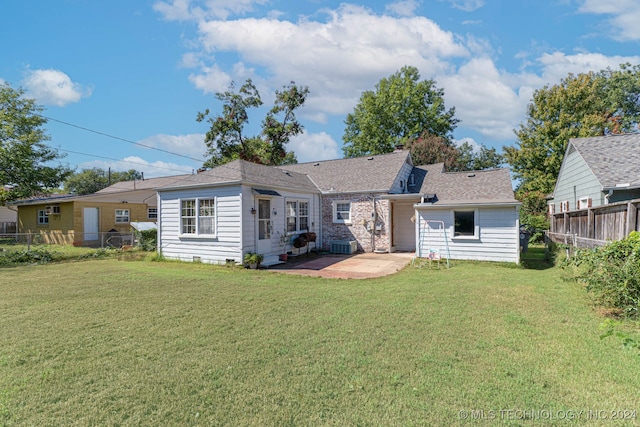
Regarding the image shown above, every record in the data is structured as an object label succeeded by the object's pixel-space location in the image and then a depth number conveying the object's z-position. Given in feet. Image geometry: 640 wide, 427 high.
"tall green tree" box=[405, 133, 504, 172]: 91.79
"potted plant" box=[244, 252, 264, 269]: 37.24
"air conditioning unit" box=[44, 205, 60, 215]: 70.61
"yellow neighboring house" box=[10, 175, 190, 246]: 66.69
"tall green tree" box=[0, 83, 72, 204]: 83.92
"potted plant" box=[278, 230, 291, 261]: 44.30
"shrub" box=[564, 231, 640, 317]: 16.60
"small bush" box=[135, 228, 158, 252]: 52.94
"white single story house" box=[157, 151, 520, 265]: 38.78
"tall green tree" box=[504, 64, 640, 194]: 79.00
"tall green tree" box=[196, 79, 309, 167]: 97.30
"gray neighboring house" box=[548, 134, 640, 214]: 35.50
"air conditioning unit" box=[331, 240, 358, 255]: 49.03
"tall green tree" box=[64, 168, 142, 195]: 165.07
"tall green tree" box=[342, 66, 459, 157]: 118.73
